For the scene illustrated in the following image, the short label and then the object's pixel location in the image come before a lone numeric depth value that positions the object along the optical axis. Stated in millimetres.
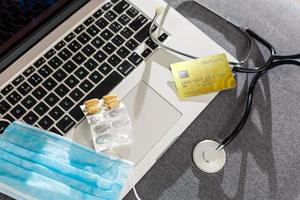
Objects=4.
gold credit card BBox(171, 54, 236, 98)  765
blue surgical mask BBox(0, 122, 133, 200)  696
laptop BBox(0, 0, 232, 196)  729
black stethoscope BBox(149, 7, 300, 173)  729
